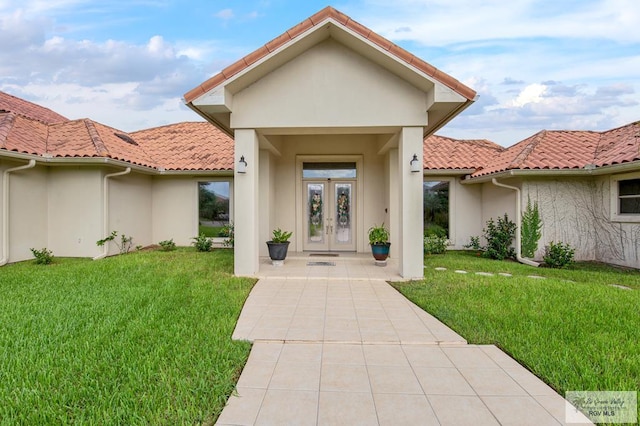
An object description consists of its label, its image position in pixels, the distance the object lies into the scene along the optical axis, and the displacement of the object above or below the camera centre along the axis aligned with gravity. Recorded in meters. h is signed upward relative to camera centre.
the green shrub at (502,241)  10.63 -0.87
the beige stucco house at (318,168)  7.39 +1.54
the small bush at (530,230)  10.12 -0.48
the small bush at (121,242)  10.22 -0.84
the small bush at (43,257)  9.09 -1.13
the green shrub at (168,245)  11.88 -1.07
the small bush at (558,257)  9.14 -1.20
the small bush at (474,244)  12.05 -1.09
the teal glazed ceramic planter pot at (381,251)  9.05 -1.00
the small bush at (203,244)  11.78 -1.02
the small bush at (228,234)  12.40 -0.71
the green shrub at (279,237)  9.11 -0.60
